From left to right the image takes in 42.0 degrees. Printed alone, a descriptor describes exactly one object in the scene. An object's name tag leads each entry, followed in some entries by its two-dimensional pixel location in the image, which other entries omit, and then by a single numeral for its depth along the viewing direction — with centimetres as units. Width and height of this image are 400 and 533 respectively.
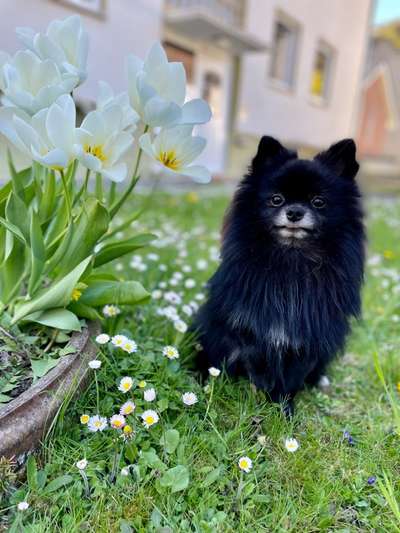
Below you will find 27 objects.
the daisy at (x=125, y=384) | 50
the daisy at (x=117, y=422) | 48
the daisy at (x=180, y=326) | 64
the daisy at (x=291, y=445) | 49
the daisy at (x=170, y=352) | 56
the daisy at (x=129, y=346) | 53
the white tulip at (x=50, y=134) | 44
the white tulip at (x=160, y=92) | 47
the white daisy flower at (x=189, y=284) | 80
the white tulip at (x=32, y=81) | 47
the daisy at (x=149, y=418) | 49
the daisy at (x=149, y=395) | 50
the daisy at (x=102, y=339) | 53
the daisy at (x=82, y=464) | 45
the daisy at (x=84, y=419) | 48
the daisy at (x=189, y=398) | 52
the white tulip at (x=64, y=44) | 49
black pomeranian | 53
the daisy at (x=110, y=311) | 62
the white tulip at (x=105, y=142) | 45
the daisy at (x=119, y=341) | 53
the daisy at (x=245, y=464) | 47
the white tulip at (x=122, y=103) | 50
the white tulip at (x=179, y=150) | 50
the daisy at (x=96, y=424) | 48
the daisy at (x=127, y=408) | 48
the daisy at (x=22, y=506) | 42
